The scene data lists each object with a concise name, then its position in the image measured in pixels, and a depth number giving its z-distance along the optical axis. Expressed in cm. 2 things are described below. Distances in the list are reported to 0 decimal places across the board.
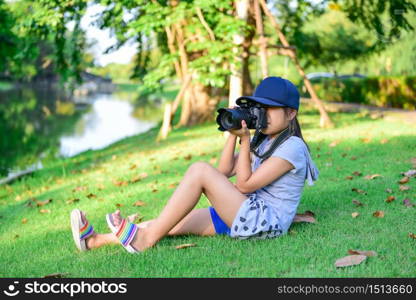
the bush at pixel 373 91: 1818
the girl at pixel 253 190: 379
